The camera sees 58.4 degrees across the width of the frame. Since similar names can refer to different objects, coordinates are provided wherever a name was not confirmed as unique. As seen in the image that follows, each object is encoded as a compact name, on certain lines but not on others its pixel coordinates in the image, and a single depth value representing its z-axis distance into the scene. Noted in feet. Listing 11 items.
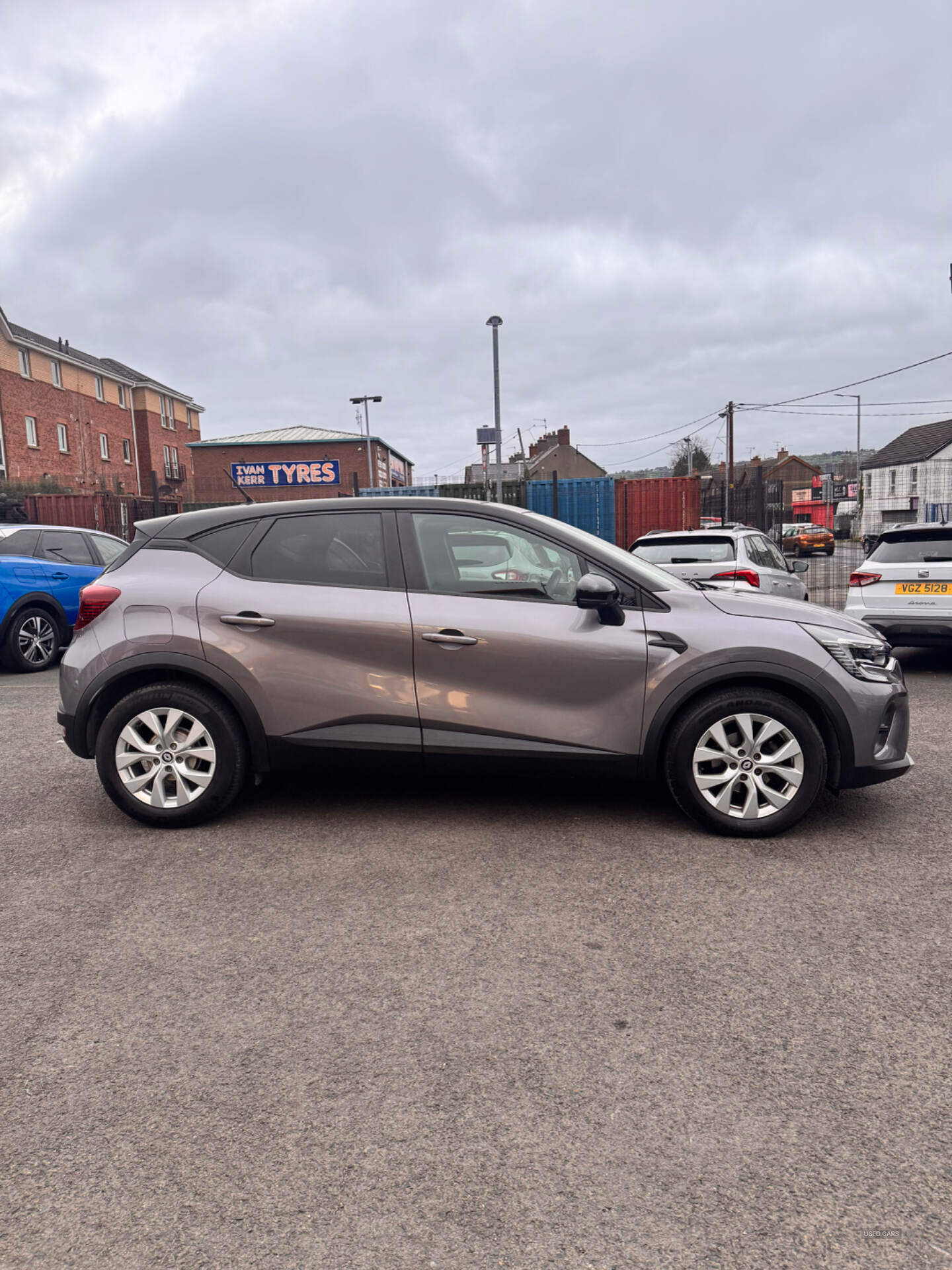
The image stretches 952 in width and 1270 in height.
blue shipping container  62.49
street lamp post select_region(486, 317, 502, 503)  72.59
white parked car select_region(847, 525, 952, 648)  27.12
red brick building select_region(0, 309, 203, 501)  123.85
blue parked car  31.60
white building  192.75
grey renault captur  13.43
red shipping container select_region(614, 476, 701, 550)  63.05
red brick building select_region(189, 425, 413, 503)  171.32
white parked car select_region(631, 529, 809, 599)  27.86
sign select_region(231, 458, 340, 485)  92.84
